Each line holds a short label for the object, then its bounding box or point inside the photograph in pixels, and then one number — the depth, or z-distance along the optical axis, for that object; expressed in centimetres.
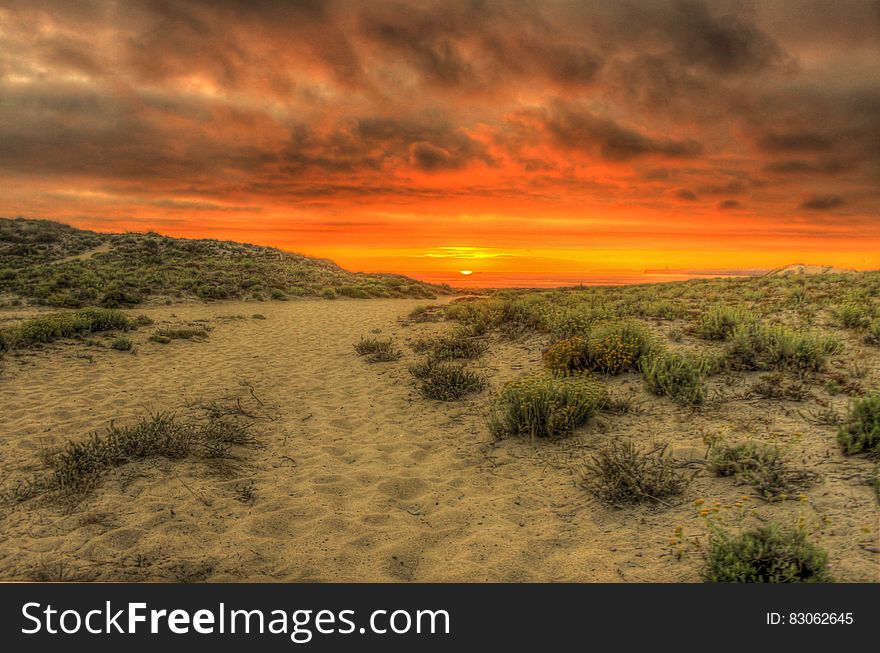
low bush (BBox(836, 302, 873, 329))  1008
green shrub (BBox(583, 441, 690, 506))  484
